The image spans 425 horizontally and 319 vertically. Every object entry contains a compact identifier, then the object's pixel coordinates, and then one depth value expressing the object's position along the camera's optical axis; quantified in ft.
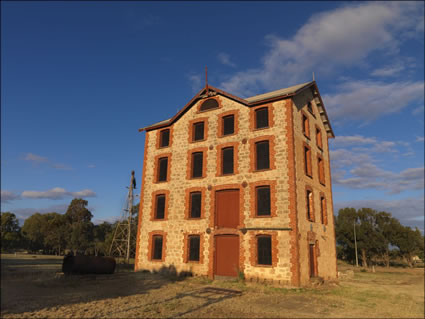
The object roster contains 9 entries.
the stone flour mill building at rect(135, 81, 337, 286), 59.11
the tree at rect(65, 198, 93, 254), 174.29
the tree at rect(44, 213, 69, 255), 171.22
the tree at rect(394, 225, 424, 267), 158.61
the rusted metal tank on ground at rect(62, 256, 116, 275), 55.26
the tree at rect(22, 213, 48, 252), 168.79
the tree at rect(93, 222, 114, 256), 190.58
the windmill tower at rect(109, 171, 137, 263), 104.27
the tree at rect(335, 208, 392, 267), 164.14
